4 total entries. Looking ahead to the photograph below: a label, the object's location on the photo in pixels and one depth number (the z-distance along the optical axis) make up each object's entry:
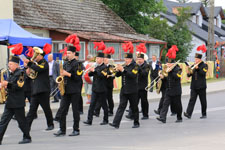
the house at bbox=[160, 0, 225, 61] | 51.57
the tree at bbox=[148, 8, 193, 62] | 37.62
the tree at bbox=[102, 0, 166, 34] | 35.33
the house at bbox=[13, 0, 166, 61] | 24.89
